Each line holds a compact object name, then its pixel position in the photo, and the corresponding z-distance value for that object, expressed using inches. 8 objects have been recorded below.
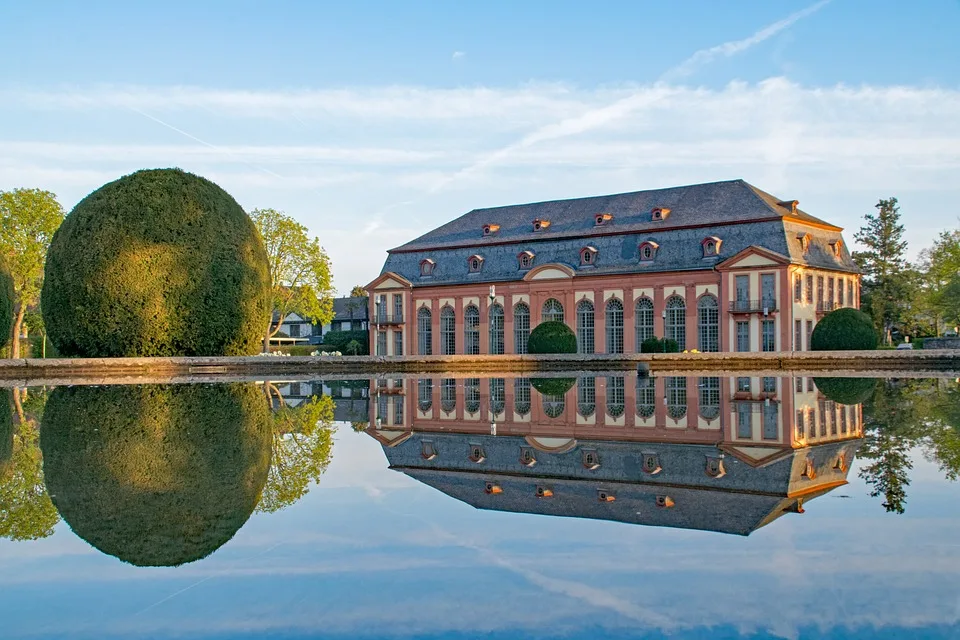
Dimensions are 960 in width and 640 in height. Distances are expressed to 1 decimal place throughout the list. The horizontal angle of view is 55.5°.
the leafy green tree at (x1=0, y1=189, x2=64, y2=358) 2052.2
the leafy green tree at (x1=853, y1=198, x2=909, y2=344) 2598.4
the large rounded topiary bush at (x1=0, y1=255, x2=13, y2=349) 1293.1
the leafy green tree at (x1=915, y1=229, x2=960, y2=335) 2287.2
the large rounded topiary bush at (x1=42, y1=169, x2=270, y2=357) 1163.9
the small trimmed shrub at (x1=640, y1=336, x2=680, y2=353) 1817.2
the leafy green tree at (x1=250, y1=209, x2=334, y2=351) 2273.6
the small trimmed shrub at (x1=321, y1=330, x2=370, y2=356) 2659.9
